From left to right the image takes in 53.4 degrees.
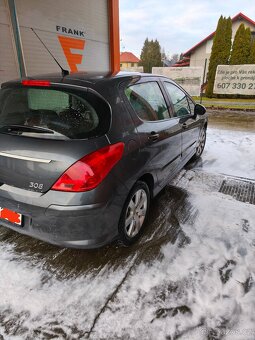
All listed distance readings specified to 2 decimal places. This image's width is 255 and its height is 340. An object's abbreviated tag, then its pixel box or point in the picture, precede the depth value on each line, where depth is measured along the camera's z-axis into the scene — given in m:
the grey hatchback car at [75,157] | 1.83
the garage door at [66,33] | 5.20
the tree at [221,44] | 17.83
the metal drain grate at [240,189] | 3.50
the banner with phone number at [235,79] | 12.73
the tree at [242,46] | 17.39
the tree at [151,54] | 46.57
